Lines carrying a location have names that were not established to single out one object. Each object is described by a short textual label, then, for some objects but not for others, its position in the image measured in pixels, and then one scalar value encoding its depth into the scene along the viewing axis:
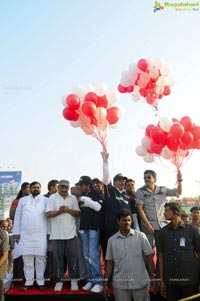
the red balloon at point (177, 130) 5.59
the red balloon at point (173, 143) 5.72
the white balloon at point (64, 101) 5.43
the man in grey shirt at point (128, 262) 3.61
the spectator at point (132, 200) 4.89
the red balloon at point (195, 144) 5.79
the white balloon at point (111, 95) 5.40
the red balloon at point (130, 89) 6.81
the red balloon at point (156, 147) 5.92
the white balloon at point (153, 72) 6.32
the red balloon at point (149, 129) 5.99
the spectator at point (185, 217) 5.84
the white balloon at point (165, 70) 6.42
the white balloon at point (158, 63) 6.35
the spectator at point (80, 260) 4.67
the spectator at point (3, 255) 4.11
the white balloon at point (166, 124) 5.78
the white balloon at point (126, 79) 6.66
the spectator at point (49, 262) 4.83
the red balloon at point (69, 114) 5.38
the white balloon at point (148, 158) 6.25
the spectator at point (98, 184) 4.98
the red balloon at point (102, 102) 5.30
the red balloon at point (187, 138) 5.65
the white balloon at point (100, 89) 5.35
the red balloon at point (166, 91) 6.63
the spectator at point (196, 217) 5.15
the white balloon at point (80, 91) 5.38
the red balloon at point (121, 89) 6.86
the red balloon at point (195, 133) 5.77
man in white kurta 4.59
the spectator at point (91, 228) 4.47
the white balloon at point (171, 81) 6.62
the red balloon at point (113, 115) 5.34
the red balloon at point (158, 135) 5.83
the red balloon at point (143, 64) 6.36
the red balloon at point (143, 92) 6.62
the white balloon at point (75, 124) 5.55
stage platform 4.24
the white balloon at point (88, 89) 5.39
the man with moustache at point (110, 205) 4.55
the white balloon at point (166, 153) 5.87
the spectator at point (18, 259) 4.80
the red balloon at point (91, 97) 5.23
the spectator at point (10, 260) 5.44
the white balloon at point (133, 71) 6.54
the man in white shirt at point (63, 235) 4.56
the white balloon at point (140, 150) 6.26
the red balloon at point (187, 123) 5.76
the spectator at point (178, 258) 3.62
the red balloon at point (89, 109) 5.06
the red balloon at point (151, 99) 6.62
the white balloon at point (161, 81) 6.39
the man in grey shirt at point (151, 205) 4.65
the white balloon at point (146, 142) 6.07
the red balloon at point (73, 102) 5.30
